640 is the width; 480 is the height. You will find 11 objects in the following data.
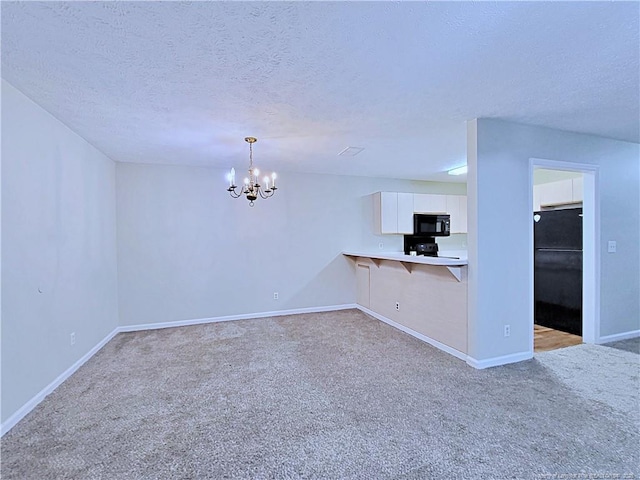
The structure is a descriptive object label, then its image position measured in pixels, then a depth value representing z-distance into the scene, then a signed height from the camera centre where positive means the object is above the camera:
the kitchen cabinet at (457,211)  5.68 +0.38
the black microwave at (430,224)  5.42 +0.14
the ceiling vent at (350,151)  3.75 +1.04
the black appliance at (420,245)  5.27 -0.23
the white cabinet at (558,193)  4.46 +0.57
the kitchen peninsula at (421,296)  3.08 -0.80
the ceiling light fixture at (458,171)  4.76 +0.97
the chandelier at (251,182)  3.23 +0.58
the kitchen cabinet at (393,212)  5.24 +0.35
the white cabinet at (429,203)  5.44 +0.52
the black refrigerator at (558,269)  3.86 -0.53
